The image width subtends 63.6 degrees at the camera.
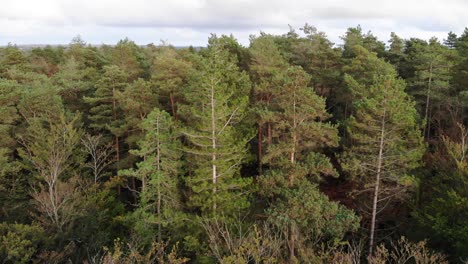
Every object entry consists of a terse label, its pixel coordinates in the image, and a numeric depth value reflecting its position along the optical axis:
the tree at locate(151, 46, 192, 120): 25.05
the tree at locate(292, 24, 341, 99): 30.73
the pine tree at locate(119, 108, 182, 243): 18.75
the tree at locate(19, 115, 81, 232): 19.17
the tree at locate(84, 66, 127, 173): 26.17
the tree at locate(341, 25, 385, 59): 33.25
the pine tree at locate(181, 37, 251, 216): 17.80
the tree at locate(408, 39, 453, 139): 26.55
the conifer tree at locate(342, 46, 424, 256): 17.20
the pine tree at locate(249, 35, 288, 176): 21.47
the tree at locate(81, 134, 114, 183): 22.73
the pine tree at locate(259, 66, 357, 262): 17.20
